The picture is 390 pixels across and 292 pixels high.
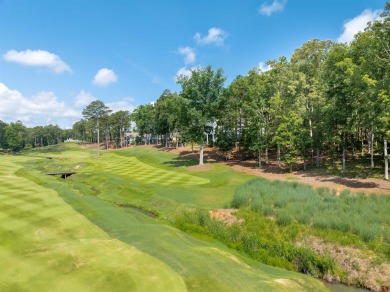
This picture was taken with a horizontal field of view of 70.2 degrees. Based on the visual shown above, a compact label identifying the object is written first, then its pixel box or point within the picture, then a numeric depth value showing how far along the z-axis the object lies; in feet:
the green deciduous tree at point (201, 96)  187.93
